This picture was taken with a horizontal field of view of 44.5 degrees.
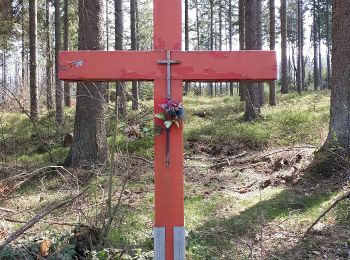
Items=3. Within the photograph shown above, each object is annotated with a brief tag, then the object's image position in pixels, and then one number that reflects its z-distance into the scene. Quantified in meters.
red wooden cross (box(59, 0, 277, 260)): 3.43
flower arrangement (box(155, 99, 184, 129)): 3.37
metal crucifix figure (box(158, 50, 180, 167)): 3.43
